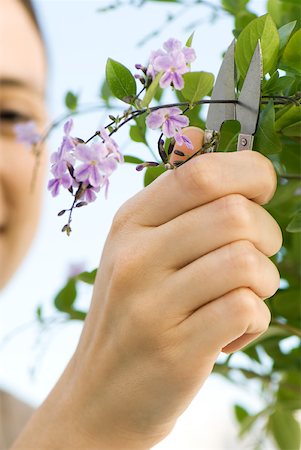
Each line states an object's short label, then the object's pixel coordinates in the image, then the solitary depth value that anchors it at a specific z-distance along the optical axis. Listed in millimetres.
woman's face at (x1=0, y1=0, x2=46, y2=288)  1343
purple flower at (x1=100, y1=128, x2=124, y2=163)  418
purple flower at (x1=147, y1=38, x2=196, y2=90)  414
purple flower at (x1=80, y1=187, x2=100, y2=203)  420
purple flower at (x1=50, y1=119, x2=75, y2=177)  422
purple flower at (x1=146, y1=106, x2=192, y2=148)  419
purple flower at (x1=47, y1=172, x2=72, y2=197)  425
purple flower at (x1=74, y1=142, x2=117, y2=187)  413
